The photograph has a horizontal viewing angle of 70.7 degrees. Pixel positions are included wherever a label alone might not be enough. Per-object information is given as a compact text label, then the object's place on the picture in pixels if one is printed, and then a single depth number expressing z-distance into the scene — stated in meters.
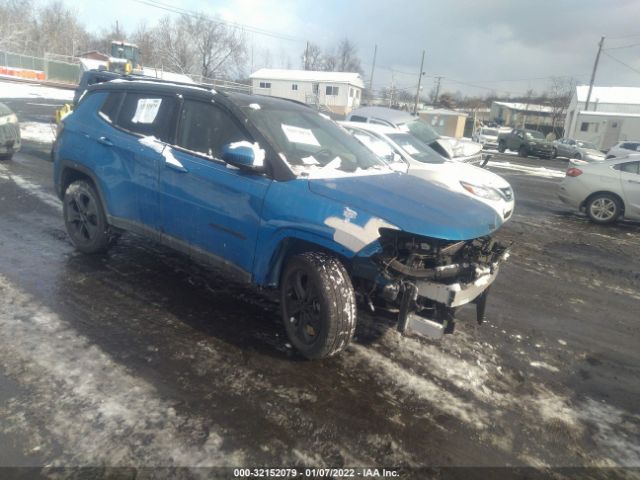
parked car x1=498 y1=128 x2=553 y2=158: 27.12
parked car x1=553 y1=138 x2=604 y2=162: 25.05
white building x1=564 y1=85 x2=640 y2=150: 38.00
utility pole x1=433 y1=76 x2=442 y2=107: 76.59
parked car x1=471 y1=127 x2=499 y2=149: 33.80
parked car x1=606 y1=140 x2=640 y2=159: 22.50
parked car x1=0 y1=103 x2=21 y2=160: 9.52
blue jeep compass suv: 3.10
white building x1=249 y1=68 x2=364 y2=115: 58.12
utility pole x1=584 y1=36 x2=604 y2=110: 41.69
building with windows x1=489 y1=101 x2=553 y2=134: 73.69
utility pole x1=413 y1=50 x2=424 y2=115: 49.13
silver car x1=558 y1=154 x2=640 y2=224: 9.05
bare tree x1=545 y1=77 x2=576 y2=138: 54.03
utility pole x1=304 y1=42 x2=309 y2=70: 77.62
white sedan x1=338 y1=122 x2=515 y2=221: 7.18
